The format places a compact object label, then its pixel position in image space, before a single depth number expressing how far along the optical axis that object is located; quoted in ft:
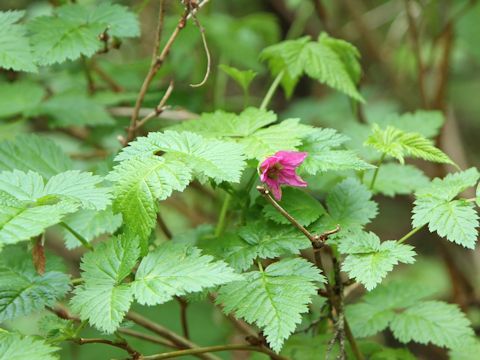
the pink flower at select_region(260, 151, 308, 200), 4.22
